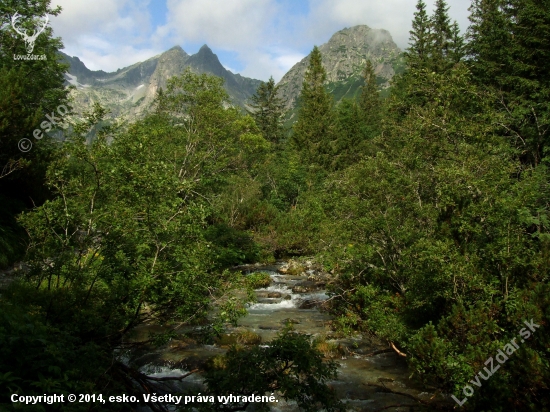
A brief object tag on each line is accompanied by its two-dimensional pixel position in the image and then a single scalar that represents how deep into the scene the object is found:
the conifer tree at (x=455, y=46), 34.03
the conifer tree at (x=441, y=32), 36.41
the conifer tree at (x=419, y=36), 37.66
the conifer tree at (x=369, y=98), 57.16
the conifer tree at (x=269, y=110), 55.09
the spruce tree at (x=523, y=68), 19.52
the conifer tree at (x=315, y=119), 45.47
